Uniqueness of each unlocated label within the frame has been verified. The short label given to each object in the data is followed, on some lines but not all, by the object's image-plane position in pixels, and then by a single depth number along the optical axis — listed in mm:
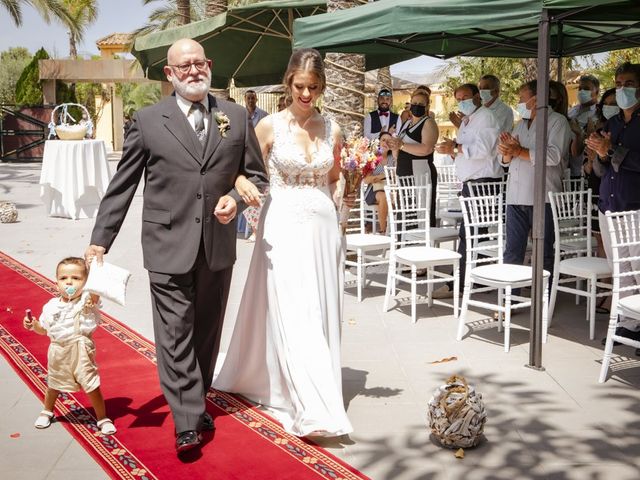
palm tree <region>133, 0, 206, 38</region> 41156
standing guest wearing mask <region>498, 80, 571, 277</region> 7164
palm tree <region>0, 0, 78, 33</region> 32781
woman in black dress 9102
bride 4609
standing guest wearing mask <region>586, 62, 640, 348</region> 6541
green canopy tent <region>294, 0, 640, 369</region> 5531
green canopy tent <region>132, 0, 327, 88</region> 10961
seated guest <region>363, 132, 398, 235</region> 10734
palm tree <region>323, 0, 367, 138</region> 10406
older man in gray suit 4250
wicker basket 14828
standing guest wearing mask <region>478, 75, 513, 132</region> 8156
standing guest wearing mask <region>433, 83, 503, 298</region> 8062
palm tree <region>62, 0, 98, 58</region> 54875
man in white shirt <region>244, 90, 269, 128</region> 12227
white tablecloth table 14703
